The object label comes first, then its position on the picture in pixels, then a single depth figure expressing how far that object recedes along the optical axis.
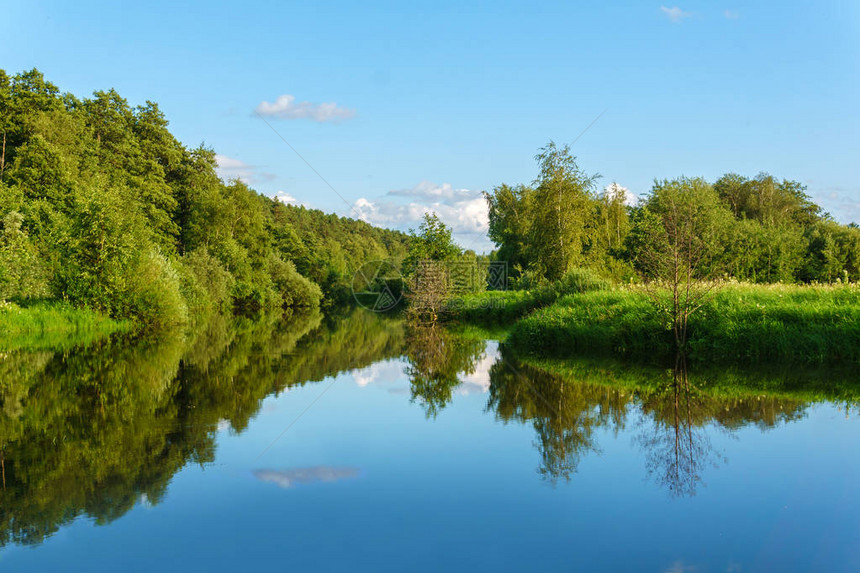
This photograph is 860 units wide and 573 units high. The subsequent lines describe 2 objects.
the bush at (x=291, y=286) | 56.88
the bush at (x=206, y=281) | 40.92
